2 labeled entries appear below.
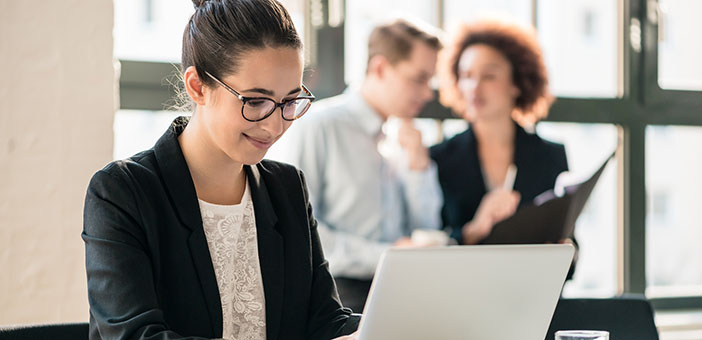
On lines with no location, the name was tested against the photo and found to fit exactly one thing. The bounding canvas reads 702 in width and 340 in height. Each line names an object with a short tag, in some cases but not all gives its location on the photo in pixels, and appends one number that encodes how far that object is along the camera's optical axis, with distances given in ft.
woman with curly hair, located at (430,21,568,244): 10.74
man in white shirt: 9.44
